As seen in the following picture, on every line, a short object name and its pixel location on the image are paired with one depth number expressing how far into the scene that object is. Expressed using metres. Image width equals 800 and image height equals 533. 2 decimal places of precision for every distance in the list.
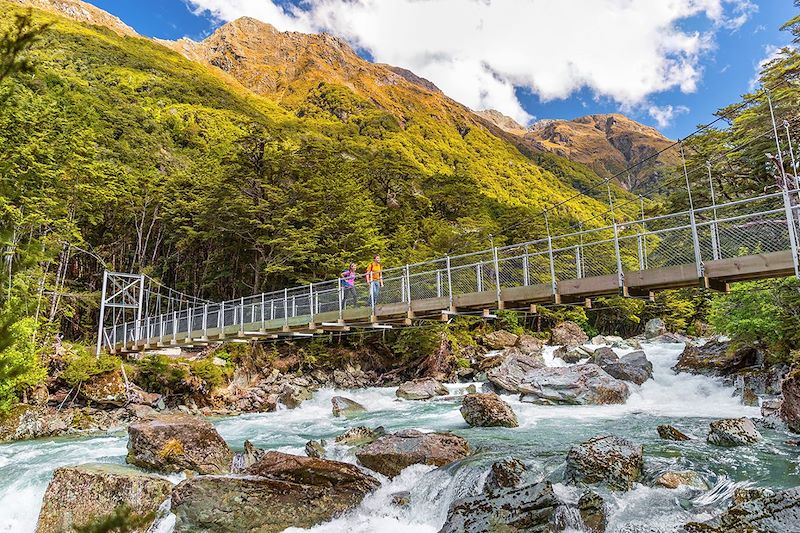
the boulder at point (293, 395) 18.14
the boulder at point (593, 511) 5.94
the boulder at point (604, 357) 19.86
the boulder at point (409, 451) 8.59
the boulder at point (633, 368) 17.19
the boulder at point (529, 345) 25.84
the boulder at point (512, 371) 17.58
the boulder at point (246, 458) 9.23
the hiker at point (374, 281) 14.02
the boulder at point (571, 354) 23.97
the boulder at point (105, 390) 16.11
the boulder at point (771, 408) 10.60
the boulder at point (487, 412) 12.22
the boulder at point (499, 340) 28.39
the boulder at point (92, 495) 7.25
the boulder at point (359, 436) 11.18
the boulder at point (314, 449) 9.97
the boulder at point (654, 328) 34.40
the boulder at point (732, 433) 8.72
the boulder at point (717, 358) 15.80
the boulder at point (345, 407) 16.11
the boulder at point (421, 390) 18.53
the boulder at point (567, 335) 30.81
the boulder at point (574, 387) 15.17
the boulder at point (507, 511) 5.65
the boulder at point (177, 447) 8.95
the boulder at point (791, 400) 9.69
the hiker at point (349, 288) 14.89
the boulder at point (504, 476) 7.26
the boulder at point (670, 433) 9.49
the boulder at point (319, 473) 7.68
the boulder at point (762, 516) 4.80
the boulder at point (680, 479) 6.77
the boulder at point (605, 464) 7.01
